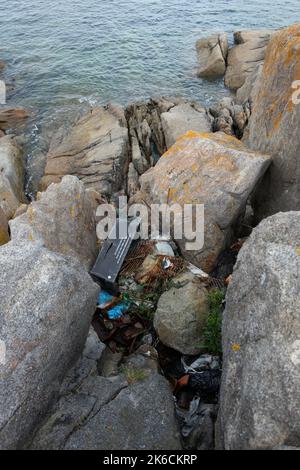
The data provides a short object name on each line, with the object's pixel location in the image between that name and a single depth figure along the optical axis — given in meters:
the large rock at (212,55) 20.66
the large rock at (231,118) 14.91
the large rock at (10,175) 11.27
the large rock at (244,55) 19.78
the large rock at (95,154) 13.20
